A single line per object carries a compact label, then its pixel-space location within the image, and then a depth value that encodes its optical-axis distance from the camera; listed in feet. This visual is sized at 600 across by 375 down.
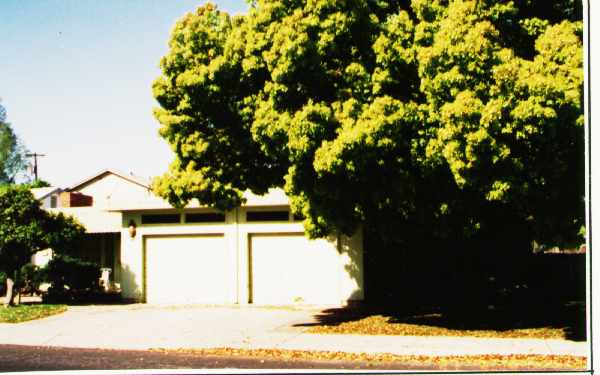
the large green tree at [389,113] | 32.55
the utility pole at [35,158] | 171.60
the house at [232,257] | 60.49
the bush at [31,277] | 69.87
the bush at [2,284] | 74.26
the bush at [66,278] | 68.49
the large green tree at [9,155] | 156.66
